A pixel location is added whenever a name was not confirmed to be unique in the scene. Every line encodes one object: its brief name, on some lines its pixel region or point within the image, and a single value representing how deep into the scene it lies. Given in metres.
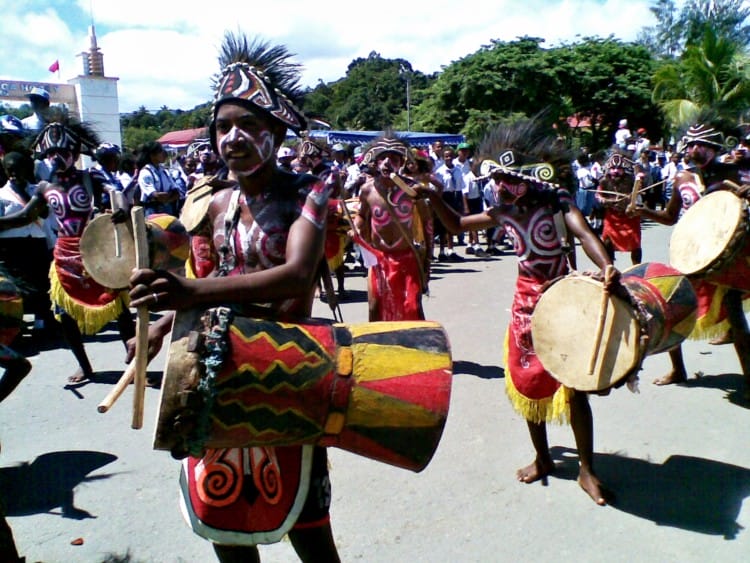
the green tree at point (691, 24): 39.88
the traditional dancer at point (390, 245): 5.59
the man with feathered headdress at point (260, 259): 2.09
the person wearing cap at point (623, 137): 16.76
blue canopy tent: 17.64
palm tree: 26.14
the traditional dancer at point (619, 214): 8.02
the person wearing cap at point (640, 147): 15.61
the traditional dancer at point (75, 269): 5.67
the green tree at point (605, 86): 30.31
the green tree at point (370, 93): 61.53
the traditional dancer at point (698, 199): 4.95
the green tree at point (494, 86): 28.62
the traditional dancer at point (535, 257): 3.64
